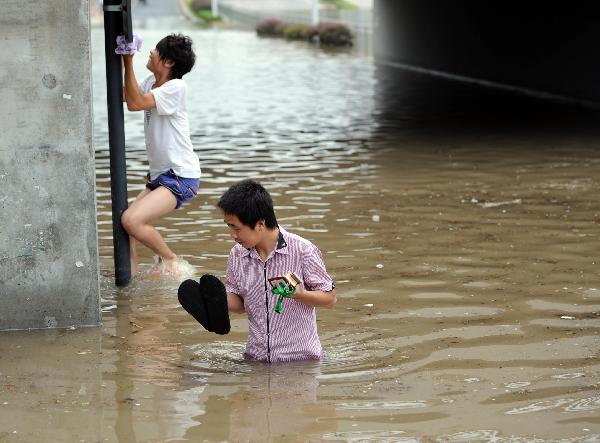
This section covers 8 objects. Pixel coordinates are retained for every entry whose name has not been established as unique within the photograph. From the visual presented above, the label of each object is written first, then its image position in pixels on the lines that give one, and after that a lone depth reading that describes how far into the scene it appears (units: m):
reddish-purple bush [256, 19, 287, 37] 52.26
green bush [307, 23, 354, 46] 46.03
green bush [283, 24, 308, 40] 49.35
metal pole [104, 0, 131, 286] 8.33
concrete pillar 7.32
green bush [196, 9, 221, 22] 64.62
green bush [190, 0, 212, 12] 69.69
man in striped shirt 5.99
